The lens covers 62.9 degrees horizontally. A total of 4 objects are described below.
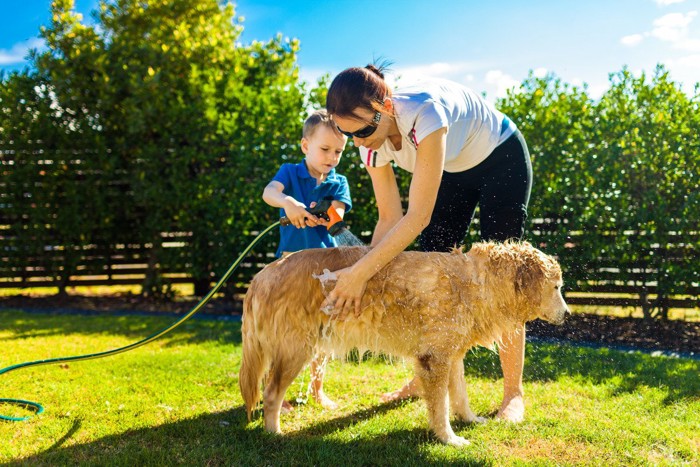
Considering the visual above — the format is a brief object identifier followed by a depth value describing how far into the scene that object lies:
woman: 3.18
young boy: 4.34
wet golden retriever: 3.38
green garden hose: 4.11
